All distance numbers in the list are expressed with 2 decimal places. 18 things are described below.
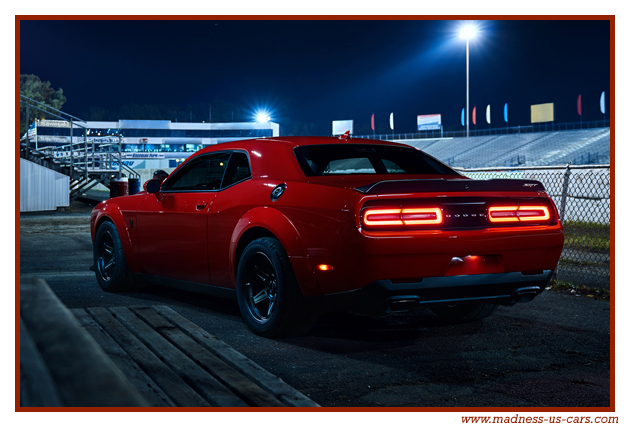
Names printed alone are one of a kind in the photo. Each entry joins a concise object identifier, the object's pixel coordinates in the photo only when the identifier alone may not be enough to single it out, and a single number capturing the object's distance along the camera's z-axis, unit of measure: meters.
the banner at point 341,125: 98.19
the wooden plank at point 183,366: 3.35
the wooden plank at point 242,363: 3.40
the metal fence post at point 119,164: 27.83
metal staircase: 25.30
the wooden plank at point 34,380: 2.30
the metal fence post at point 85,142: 25.92
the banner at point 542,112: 71.06
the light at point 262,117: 118.12
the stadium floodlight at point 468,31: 53.70
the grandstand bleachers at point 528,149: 52.06
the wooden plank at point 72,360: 2.21
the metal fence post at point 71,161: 26.05
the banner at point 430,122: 88.81
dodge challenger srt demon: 4.27
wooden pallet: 3.36
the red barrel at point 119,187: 22.80
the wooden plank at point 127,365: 3.33
